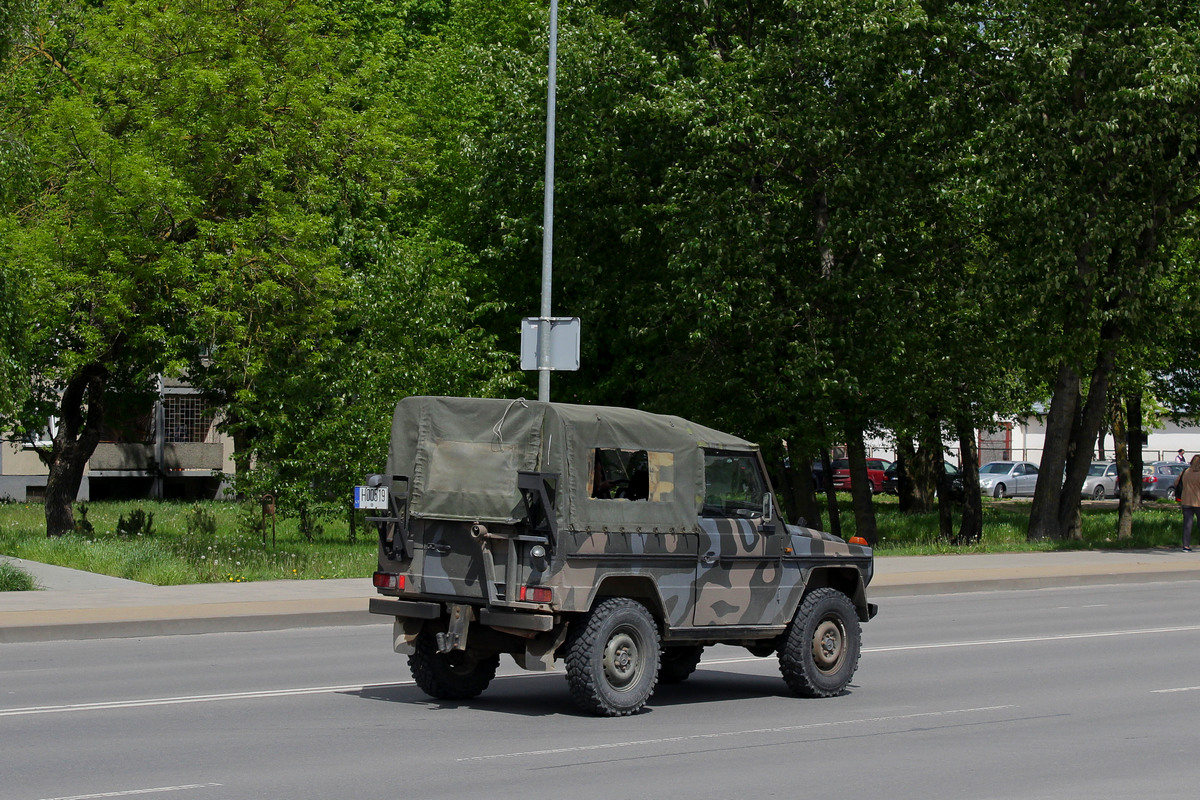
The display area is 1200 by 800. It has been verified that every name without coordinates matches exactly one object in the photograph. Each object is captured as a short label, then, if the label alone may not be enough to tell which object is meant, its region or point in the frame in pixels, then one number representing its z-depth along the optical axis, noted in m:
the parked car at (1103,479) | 69.44
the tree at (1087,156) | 27.55
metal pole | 23.60
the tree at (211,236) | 28.17
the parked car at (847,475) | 66.19
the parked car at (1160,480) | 65.81
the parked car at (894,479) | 59.15
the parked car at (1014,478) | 68.81
